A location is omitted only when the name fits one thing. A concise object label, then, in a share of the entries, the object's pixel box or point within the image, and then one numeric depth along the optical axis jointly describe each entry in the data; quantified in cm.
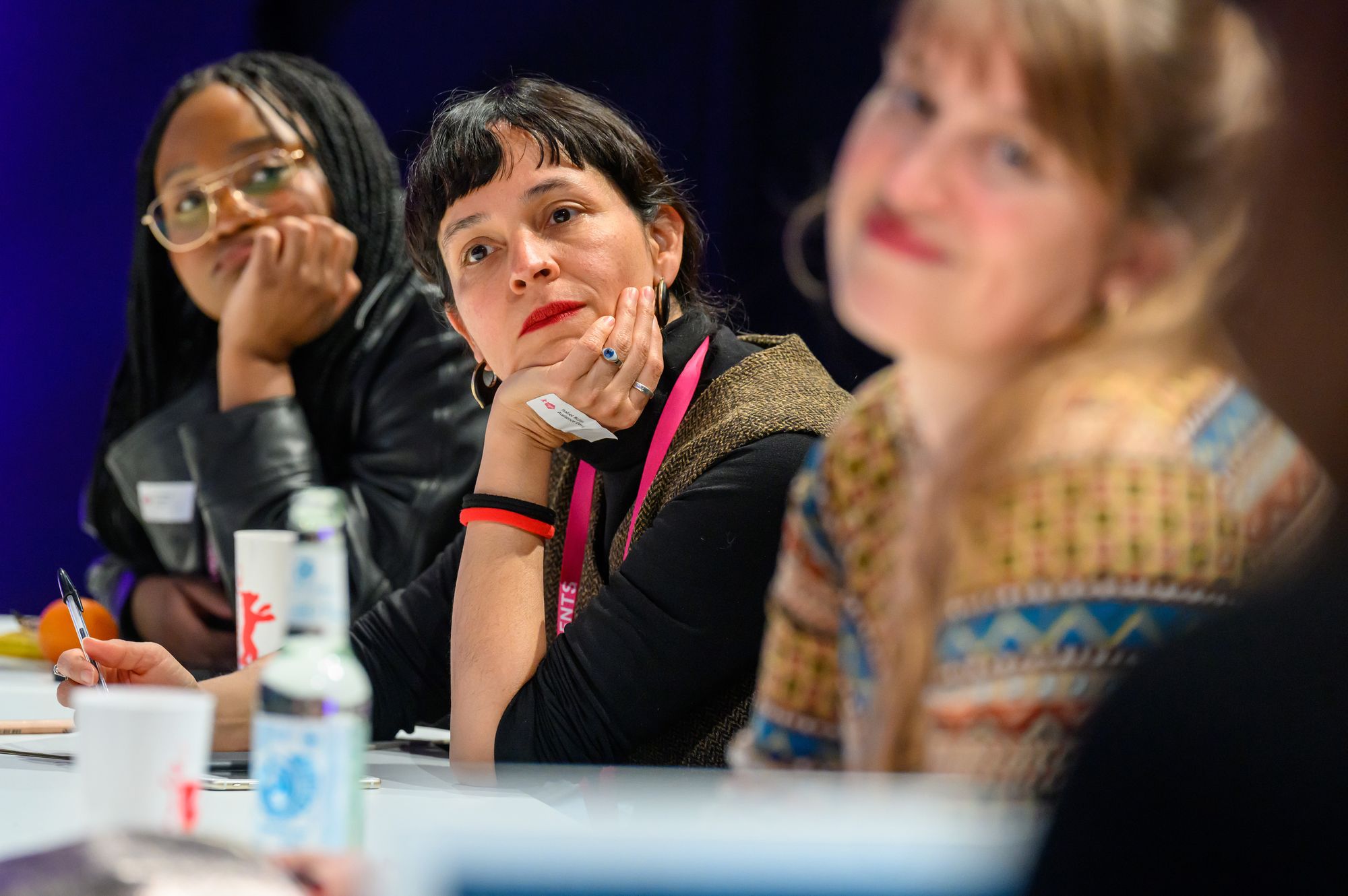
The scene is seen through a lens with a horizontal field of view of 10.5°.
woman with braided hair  475
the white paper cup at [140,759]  377
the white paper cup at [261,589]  448
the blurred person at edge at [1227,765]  225
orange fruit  465
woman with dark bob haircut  431
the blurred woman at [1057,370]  338
